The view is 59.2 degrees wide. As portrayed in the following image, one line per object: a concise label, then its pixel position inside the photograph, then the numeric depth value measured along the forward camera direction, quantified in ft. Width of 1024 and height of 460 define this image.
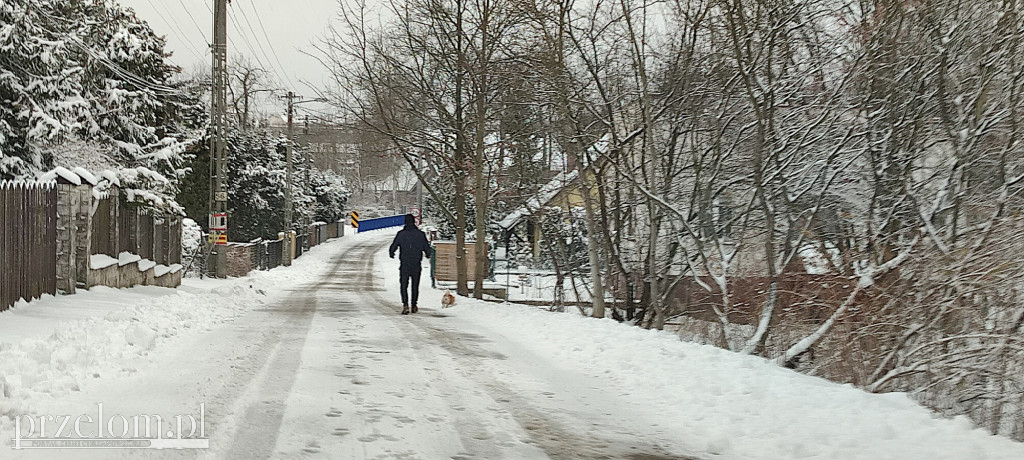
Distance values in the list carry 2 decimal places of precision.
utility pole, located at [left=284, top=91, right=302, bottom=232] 151.74
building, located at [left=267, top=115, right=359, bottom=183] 83.25
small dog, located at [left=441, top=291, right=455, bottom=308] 61.82
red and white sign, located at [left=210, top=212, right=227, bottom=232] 91.61
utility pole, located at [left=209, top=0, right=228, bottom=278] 89.56
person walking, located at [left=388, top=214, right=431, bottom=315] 54.75
